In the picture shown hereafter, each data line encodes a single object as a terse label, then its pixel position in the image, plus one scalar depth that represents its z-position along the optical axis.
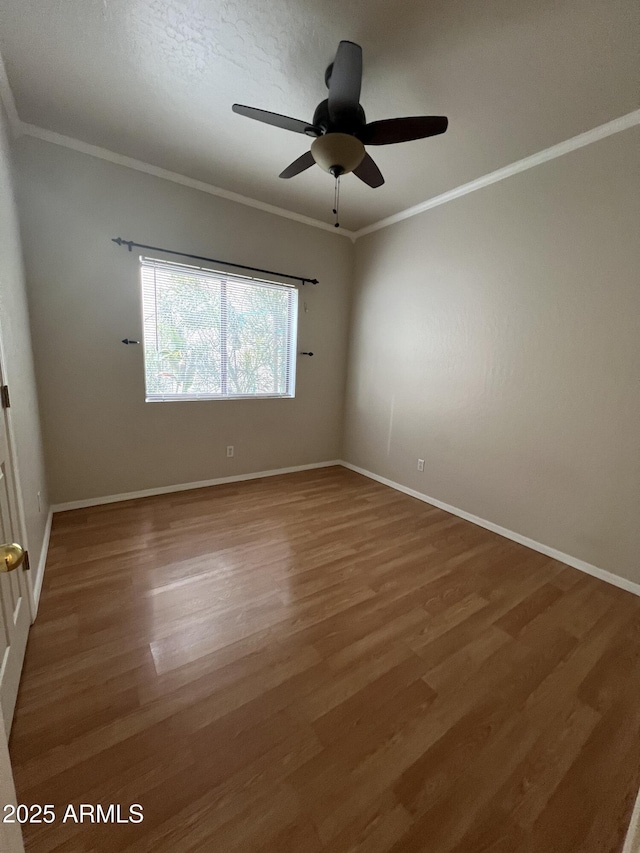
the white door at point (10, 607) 1.11
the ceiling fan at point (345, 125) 1.54
